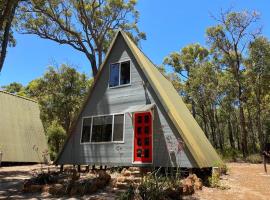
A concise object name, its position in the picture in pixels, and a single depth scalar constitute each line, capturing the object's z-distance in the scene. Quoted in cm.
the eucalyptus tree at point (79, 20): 2855
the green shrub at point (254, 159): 2933
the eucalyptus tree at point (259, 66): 3403
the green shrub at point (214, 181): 1180
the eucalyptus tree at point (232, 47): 3516
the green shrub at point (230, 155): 3137
